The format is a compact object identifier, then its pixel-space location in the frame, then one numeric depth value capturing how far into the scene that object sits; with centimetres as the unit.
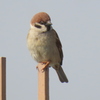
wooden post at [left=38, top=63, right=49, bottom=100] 732
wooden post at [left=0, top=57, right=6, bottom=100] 746
